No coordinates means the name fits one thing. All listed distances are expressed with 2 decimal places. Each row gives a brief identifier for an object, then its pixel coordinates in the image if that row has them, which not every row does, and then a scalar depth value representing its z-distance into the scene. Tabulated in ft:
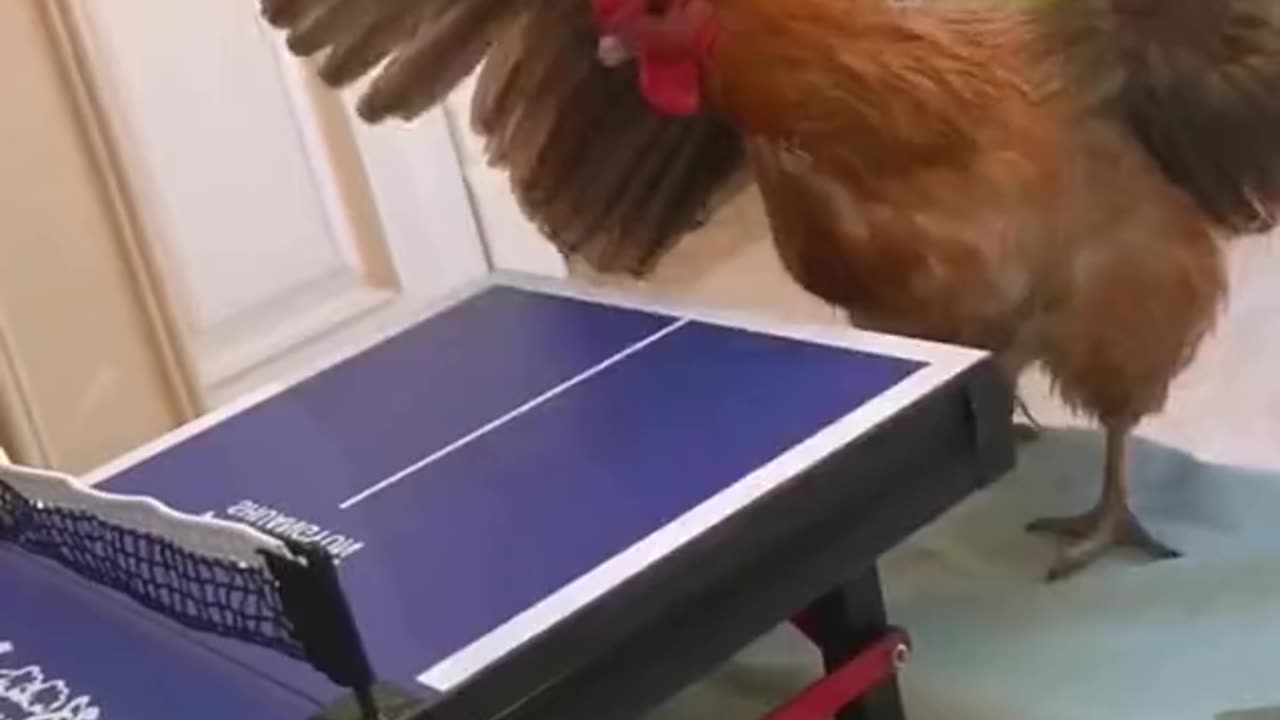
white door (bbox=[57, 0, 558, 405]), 6.42
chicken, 4.41
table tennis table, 3.29
